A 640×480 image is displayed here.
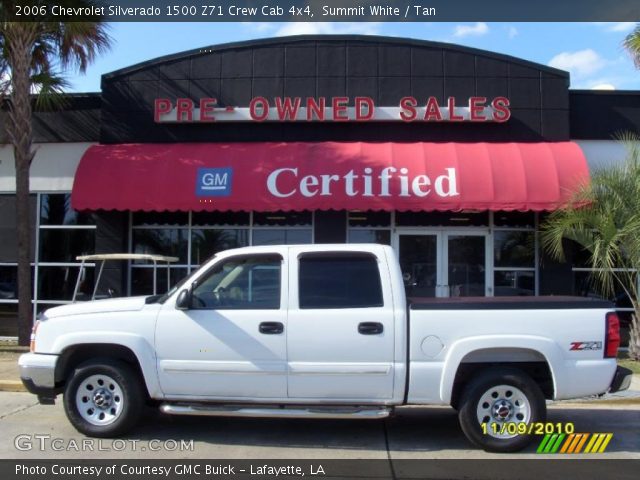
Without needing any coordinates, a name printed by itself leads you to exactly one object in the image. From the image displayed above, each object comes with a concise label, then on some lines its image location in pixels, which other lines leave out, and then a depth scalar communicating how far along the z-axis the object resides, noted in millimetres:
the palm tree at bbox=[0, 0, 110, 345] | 12195
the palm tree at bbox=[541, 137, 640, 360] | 10625
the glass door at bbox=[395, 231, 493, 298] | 13273
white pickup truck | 5875
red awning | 12023
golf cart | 10875
